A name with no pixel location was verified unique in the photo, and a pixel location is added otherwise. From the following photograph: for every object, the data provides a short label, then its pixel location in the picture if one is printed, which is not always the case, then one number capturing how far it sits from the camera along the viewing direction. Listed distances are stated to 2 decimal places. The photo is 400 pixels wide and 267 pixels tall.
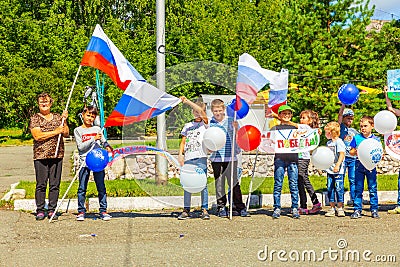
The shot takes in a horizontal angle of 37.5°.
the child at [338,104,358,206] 9.23
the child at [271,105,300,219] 8.69
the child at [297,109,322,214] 9.07
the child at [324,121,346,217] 8.84
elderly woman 8.45
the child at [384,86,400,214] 8.92
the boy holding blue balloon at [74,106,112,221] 8.58
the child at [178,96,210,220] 8.27
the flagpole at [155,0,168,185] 9.83
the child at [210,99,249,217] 8.41
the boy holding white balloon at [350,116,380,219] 8.66
